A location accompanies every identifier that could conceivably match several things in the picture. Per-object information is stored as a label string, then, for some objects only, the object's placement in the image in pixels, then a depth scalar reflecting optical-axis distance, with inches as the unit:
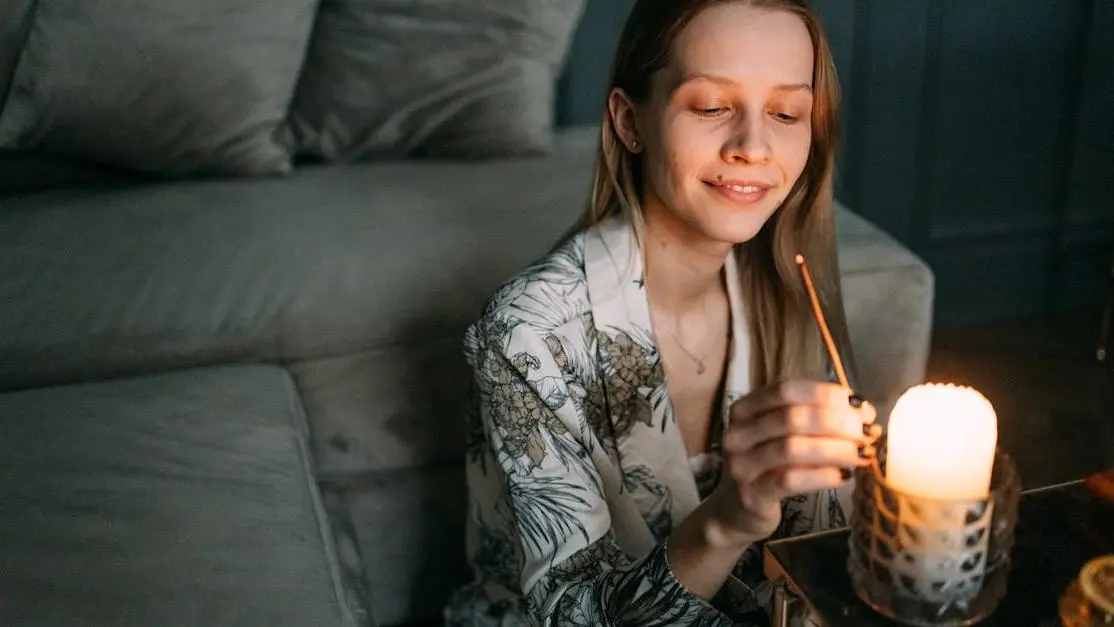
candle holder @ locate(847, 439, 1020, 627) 26.7
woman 39.9
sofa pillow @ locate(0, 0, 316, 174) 67.1
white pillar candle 26.2
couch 37.6
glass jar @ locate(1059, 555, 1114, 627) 27.8
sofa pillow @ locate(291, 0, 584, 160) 73.0
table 29.6
